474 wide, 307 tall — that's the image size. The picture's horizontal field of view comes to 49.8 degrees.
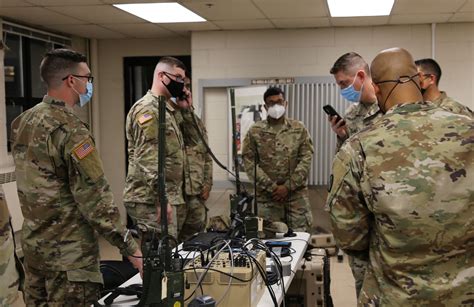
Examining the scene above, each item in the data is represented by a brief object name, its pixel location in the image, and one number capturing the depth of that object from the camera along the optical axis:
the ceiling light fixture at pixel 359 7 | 4.27
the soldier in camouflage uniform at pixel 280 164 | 4.27
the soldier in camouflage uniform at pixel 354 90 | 3.10
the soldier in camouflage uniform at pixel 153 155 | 3.04
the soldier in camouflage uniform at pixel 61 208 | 2.20
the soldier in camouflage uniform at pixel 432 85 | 3.07
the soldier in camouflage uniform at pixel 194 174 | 3.44
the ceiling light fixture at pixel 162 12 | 4.34
